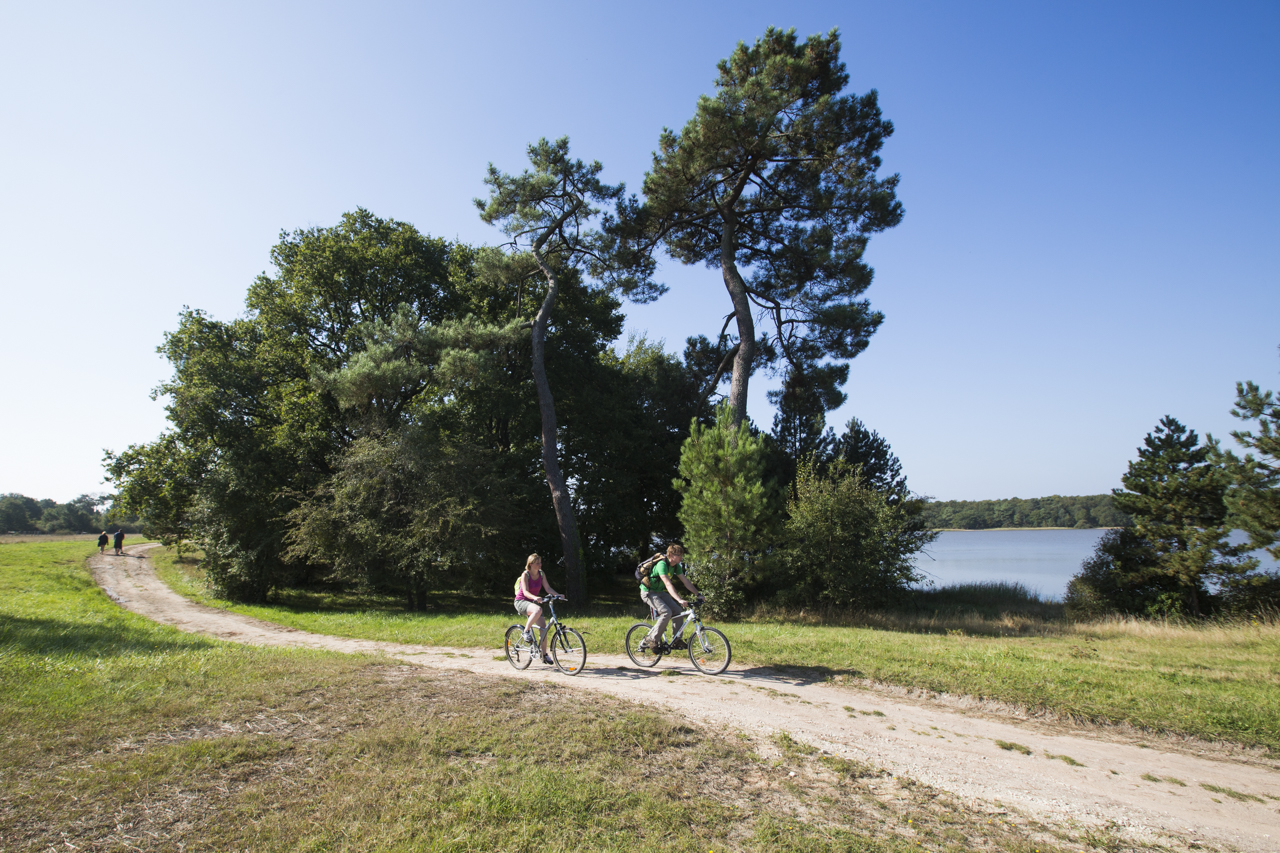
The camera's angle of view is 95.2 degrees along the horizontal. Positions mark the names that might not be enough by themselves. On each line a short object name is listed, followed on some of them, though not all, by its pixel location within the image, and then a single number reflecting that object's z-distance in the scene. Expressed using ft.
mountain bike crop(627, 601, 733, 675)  31.37
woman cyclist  32.01
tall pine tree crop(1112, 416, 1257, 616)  67.87
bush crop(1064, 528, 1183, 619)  72.18
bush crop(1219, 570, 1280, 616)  65.05
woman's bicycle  31.86
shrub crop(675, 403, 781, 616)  53.67
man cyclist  32.17
